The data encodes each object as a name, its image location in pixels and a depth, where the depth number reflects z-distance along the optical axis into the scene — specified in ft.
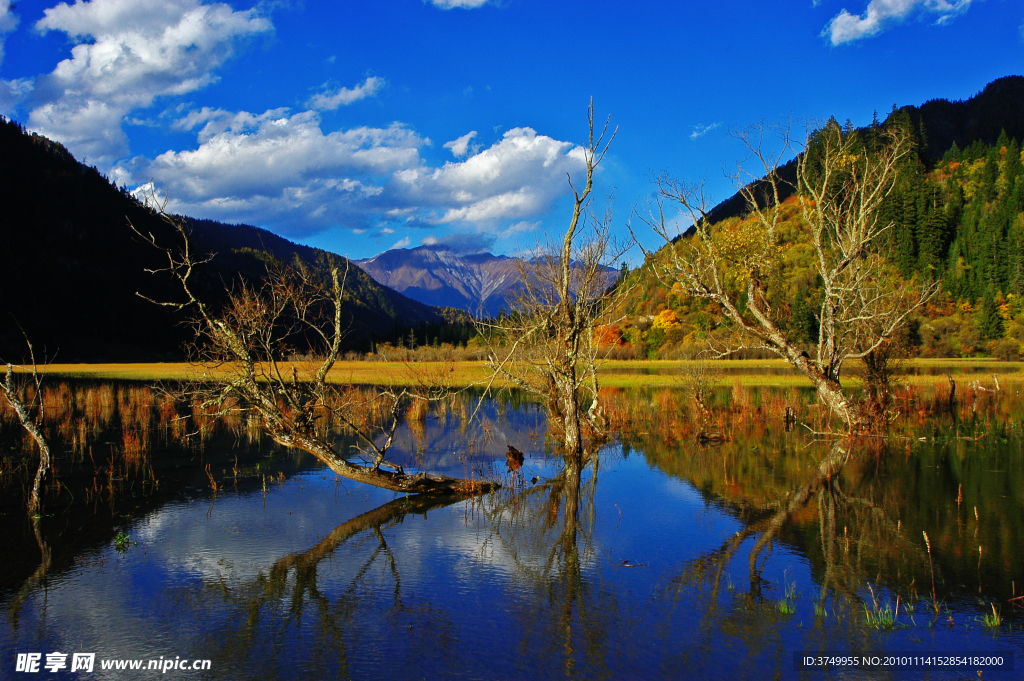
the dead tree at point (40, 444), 32.96
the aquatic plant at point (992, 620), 21.36
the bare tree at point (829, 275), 61.87
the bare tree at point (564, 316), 51.42
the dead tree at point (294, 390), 40.29
